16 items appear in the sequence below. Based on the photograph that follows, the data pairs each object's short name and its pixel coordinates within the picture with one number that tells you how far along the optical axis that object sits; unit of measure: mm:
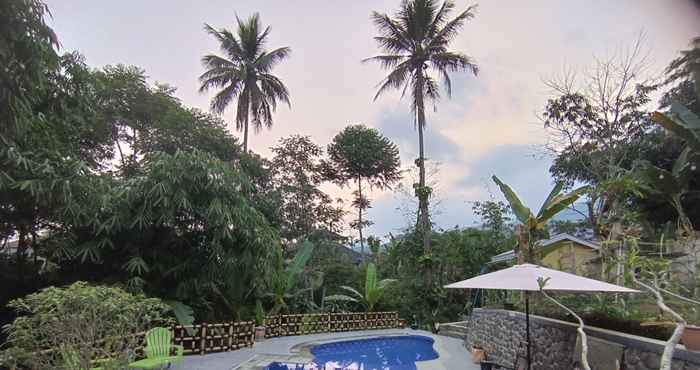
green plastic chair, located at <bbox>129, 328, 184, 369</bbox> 6558
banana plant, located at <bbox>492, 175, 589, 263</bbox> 8523
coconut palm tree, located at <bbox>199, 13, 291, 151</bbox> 18031
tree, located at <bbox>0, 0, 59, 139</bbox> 4242
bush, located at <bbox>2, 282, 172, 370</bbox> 4641
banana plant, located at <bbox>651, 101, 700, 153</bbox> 7310
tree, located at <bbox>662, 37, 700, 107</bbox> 3143
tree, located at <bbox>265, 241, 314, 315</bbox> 12815
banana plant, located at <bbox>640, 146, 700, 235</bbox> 8438
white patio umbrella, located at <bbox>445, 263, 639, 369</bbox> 4551
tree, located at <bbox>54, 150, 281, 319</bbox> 8375
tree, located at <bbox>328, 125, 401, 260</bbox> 21547
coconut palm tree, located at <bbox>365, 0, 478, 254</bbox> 16328
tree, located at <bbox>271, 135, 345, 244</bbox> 19031
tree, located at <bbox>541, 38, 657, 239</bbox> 13773
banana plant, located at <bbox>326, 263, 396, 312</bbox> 15586
